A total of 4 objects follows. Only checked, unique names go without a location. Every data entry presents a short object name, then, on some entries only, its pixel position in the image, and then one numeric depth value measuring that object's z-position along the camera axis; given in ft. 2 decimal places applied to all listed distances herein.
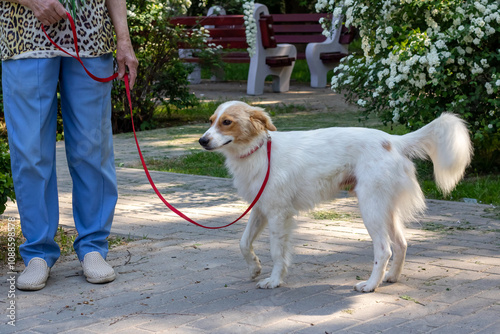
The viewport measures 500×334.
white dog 12.51
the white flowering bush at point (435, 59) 20.31
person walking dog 12.66
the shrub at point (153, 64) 32.81
